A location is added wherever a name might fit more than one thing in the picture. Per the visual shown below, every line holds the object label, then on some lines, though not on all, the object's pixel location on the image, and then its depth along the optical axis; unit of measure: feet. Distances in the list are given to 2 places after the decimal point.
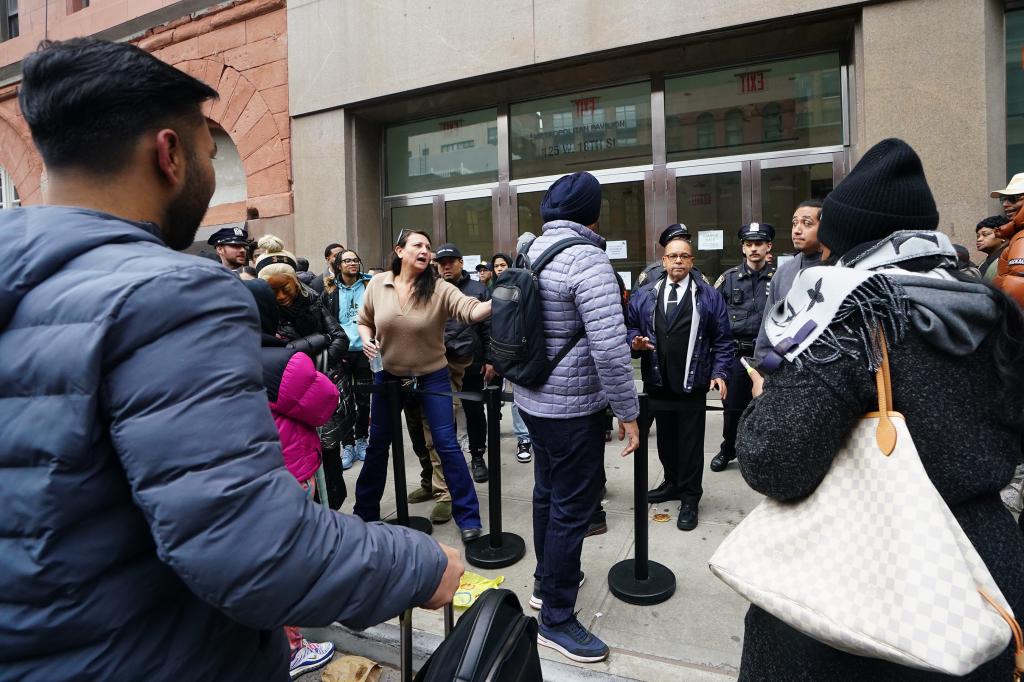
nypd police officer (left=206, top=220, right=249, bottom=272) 16.65
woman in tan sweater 13.47
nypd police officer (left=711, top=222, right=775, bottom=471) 17.48
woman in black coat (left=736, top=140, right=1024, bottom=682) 4.37
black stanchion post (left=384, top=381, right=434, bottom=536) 12.75
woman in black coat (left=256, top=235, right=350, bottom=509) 12.05
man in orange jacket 11.89
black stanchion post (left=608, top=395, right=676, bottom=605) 10.84
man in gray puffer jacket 3.06
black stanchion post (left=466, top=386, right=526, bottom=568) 11.93
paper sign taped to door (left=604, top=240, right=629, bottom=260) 28.04
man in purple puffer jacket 9.12
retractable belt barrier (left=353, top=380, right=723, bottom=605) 10.93
